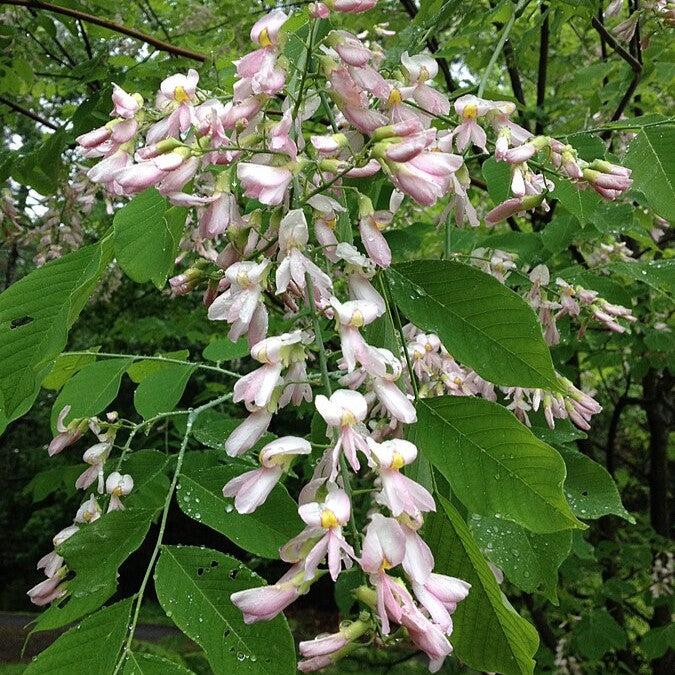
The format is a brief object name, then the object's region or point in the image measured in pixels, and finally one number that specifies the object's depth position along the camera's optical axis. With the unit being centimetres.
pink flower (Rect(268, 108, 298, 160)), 28
